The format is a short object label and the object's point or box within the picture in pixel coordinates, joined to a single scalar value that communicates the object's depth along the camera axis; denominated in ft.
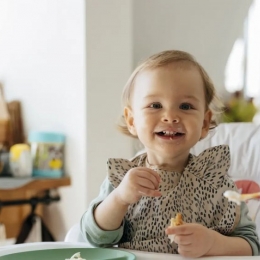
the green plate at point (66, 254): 2.50
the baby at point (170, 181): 2.72
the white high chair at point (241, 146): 3.80
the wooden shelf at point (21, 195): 5.74
